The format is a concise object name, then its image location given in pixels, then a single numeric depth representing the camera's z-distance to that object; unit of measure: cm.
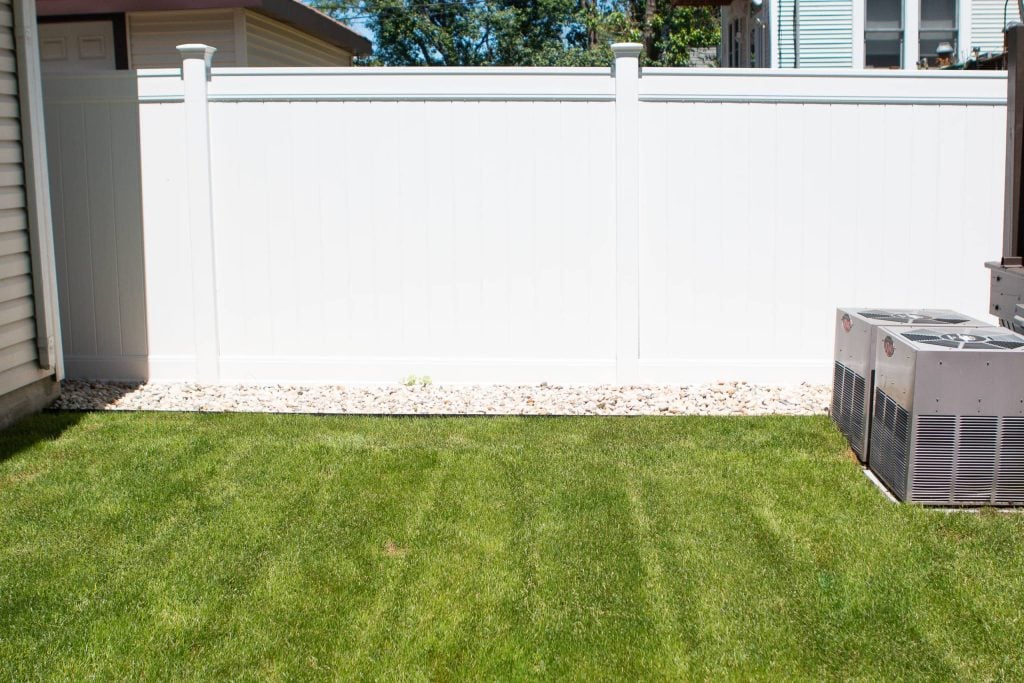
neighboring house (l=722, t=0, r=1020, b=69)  1429
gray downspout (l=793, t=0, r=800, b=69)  1446
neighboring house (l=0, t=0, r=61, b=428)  604
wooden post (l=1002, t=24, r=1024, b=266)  568
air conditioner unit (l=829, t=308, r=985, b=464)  527
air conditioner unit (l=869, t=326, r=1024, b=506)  454
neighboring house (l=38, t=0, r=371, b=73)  1027
